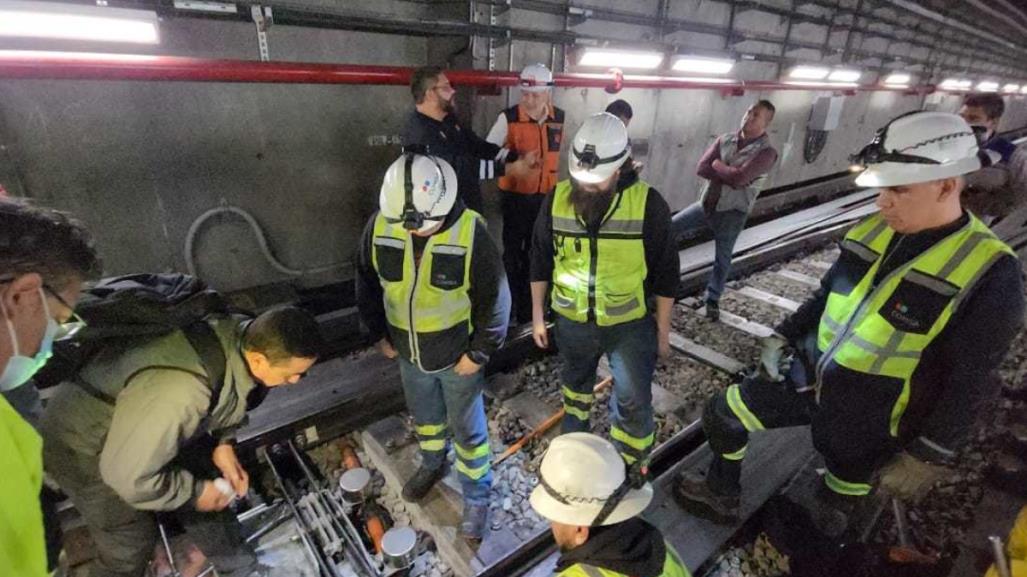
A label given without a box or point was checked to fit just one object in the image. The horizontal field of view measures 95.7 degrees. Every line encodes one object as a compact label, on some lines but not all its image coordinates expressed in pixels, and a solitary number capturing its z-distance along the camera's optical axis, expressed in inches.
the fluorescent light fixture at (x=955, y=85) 631.2
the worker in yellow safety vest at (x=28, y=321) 30.5
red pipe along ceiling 95.5
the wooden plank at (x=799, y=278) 259.3
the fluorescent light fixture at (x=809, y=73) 389.1
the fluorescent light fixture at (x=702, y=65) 281.5
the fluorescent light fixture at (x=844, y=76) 421.4
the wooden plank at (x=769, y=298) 230.2
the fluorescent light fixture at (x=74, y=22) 101.8
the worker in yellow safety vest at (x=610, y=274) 97.3
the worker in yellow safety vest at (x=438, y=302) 87.4
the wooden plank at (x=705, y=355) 177.3
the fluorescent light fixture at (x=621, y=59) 233.1
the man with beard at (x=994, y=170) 149.4
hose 166.6
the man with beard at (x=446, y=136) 148.9
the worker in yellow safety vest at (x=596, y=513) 52.8
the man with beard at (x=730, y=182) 178.1
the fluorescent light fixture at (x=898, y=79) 515.7
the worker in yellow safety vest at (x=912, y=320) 70.5
